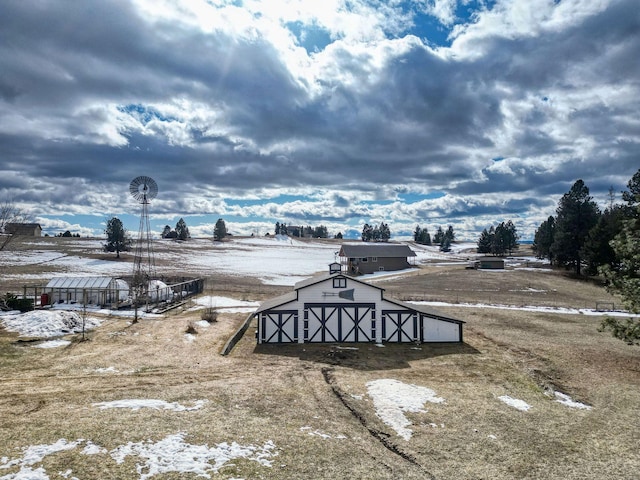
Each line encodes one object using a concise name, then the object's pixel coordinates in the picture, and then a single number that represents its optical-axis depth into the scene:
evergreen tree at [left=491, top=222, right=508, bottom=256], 131.75
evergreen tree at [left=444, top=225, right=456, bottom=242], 189.77
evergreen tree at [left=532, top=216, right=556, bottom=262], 96.24
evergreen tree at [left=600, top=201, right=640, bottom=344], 21.67
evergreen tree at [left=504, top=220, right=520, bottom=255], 136.75
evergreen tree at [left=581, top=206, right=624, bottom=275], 61.59
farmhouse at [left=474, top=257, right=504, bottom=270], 87.31
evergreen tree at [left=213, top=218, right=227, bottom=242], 161.79
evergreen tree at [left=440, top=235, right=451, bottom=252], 184.48
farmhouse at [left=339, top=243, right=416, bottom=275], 83.50
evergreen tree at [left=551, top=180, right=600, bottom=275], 72.00
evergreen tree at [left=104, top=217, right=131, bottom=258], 93.19
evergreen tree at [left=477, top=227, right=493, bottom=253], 135.00
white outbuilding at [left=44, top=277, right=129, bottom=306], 41.59
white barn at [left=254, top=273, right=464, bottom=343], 33.31
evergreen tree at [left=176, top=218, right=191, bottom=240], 149.64
